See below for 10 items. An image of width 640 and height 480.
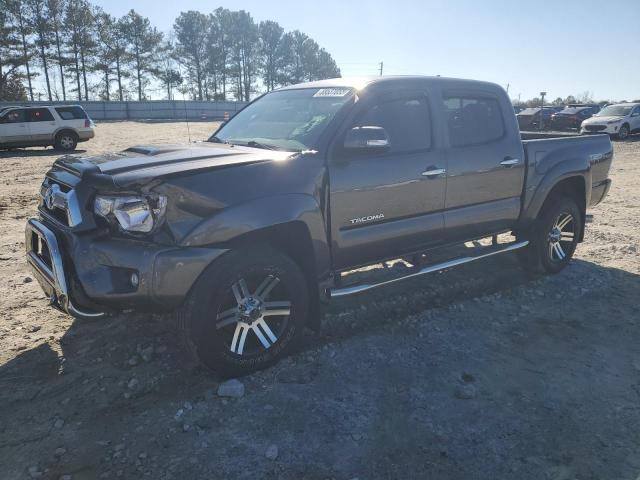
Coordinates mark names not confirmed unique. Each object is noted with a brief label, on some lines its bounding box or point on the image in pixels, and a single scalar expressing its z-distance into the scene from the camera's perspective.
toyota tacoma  2.92
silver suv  17.48
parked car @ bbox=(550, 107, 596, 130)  27.36
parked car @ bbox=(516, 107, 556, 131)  29.69
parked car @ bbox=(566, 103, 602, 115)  29.24
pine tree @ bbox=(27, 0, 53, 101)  47.53
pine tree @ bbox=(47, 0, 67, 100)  48.47
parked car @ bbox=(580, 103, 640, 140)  23.38
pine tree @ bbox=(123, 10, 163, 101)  55.16
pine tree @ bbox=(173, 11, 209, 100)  60.09
